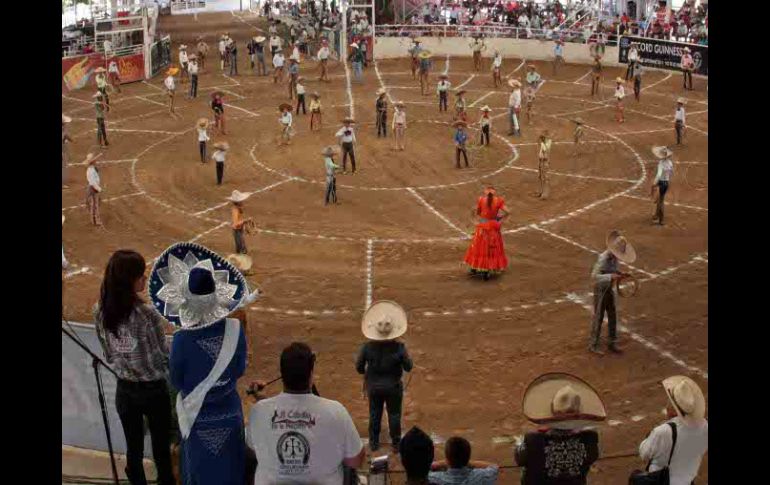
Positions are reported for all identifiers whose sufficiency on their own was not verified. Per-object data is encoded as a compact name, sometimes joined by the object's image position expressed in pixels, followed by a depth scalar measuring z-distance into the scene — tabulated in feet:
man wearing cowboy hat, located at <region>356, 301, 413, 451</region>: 33.99
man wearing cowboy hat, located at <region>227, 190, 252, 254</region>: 60.44
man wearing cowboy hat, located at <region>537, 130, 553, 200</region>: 73.82
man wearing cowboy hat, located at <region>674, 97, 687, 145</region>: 90.26
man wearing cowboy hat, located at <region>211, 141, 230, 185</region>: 79.66
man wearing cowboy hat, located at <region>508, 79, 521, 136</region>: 95.14
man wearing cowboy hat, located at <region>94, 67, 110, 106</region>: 105.91
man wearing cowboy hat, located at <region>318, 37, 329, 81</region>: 131.44
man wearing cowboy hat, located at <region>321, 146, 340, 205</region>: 73.10
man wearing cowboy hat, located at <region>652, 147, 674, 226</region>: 67.26
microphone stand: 22.73
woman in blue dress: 21.48
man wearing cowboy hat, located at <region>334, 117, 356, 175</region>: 82.33
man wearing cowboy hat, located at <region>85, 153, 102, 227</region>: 69.10
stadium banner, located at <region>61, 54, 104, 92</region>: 131.23
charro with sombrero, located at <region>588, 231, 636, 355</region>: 45.55
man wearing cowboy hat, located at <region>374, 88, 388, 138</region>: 95.45
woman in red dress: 56.49
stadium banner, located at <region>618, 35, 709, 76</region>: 127.03
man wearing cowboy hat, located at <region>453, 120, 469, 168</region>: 82.99
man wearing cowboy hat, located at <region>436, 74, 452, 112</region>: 106.11
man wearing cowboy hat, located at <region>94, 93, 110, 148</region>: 94.18
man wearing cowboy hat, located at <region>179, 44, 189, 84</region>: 132.87
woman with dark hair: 22.59
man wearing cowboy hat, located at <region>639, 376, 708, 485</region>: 24.34
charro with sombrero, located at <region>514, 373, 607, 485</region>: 23.68
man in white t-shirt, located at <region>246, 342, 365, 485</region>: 19.90
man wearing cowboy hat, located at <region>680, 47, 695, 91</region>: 122.42
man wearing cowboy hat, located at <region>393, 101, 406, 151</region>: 90.12
